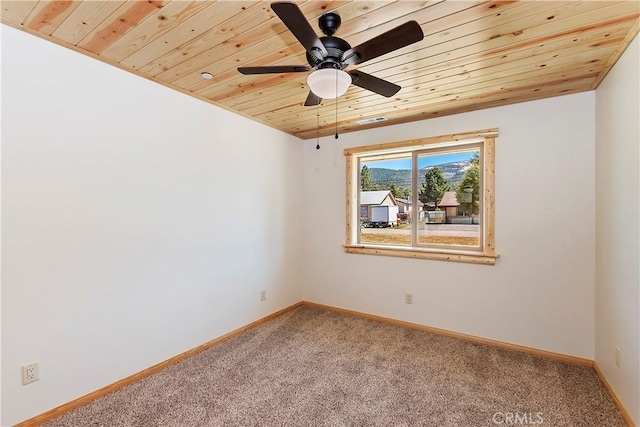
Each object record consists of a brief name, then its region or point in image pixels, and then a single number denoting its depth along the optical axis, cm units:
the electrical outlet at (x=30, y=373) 172
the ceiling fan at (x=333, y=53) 128
